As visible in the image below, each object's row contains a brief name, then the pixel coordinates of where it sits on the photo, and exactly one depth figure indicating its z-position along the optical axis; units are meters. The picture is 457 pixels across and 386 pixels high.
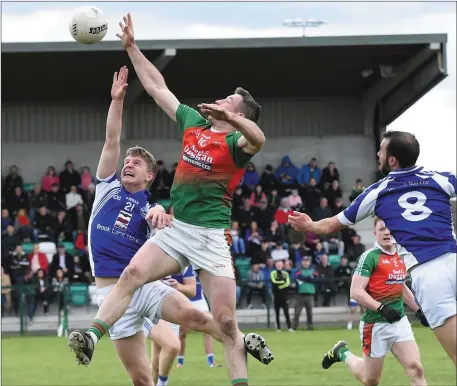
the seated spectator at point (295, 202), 33.59
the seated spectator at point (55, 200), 33.29
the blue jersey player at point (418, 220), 8.38
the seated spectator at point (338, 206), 34.20
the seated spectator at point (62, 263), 29.60
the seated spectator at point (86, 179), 34.38
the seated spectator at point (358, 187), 34.29
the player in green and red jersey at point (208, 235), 8.96
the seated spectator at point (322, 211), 32.97
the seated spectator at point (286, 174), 35.25
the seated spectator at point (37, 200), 32.76
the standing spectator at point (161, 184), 34.03
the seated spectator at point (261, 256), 30.38
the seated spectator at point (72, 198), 33.41
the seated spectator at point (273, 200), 33.78
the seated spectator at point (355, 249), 31.47
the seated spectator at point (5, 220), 31.19
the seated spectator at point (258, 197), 33.53
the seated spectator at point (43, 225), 31.60
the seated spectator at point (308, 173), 35.56
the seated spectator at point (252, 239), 31.03
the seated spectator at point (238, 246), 31.12
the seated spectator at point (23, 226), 31.23
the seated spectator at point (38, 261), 29.59
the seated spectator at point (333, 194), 34.50
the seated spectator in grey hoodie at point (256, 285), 29.61
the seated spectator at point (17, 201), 33.03
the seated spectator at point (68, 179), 34.34
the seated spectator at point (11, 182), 34.01
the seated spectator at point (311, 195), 33.84
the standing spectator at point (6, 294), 28.47
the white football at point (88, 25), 10.70
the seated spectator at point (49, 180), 34.12
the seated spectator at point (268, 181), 34.97
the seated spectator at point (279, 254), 30.64
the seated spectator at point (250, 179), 35.11
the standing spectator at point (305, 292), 28.75
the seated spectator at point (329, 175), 35.78
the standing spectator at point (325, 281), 29.75
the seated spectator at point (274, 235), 31.62
